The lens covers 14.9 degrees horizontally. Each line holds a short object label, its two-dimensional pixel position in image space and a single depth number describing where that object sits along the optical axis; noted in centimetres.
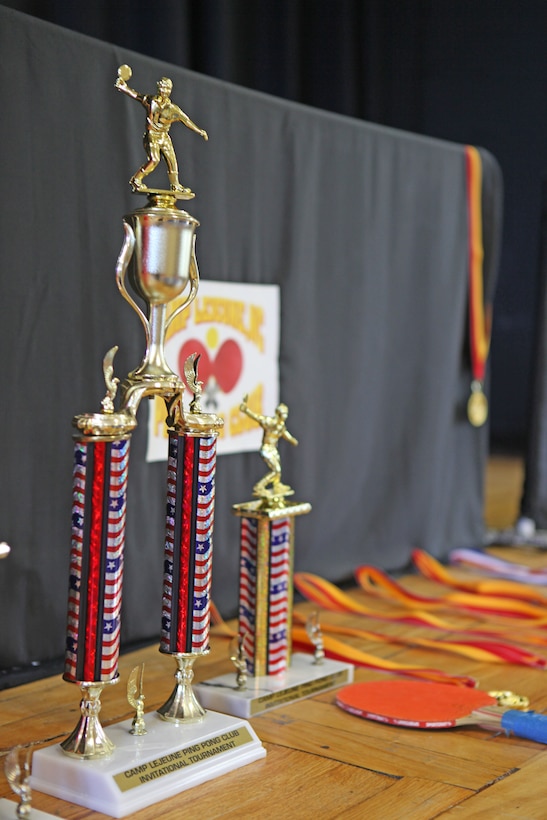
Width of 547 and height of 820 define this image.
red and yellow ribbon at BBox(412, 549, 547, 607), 299
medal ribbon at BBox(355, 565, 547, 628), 286
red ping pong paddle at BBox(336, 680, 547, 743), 231
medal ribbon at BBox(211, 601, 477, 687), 252
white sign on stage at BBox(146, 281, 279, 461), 270
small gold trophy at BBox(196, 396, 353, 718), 243
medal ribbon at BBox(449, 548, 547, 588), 314
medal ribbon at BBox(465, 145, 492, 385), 332
